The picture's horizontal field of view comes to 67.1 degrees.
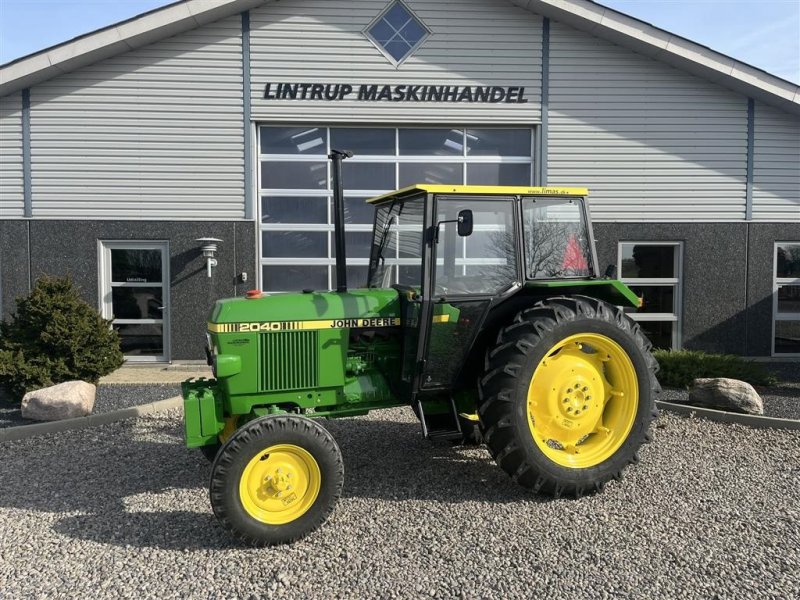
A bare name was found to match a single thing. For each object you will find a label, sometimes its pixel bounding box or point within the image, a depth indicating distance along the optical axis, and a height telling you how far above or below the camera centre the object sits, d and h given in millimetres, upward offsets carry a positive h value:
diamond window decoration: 9633 +3779
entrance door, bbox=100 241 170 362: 9594 -402
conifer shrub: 6707 -873
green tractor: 4105 -548
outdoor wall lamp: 9297 +280
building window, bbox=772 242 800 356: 10094 -563
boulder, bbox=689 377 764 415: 6355 -1333
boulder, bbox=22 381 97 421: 6125 -1390
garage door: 9773 +1471
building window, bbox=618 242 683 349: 10047 -175
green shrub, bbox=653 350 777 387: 7910 -1302
